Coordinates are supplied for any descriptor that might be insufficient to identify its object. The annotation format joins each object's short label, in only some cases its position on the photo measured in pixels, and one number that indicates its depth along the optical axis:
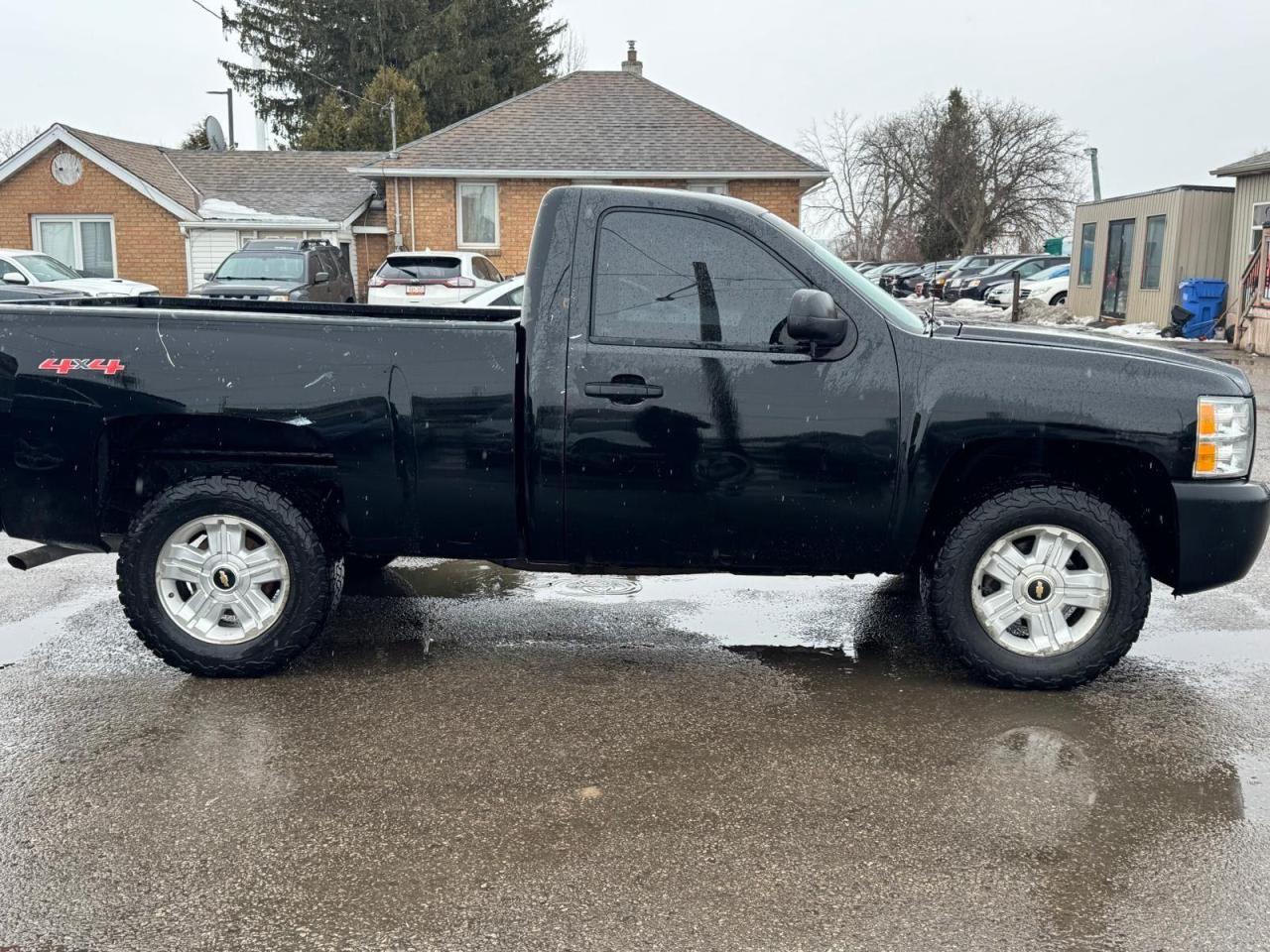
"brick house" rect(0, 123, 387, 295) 29.39
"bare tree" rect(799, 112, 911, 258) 67.00
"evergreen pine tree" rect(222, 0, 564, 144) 46.94
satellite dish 38.44
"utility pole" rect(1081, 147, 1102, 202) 56.31
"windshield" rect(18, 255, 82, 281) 20.91
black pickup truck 4.55
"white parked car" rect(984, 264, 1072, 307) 32.97
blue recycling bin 23.16
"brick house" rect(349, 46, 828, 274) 26.66
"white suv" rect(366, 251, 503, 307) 18.47
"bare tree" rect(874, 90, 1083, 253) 59.62
